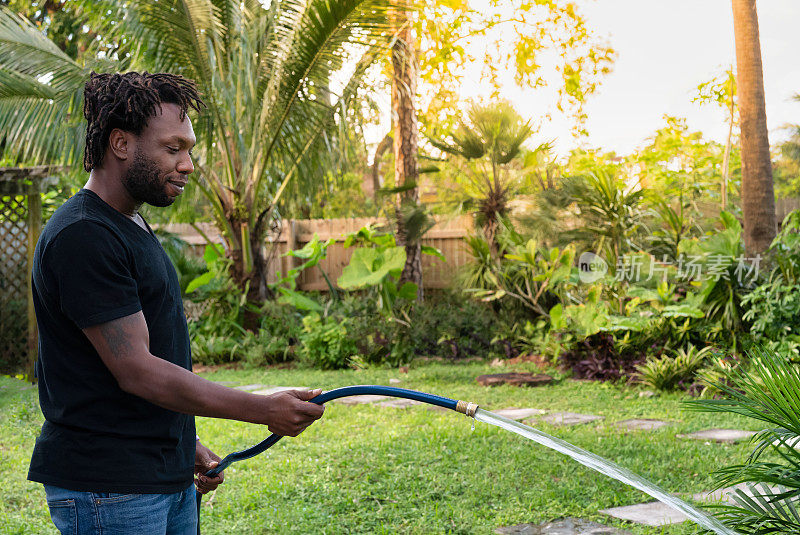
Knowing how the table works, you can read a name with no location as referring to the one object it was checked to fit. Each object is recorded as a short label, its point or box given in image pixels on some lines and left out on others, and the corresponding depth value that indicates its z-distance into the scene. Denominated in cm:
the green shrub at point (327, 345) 921
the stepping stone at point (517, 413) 590
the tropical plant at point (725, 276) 711
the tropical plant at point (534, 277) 885
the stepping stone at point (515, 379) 753
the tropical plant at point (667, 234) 828
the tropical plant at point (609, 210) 830
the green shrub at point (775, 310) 645
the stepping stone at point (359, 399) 702
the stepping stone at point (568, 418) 568
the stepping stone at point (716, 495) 363
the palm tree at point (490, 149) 977
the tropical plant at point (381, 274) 1005
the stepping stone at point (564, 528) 338
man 153
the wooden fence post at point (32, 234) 897
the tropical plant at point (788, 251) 677
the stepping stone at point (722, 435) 504
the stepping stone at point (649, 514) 347
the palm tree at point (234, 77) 905
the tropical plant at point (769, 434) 202
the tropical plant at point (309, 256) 1123
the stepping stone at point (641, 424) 546
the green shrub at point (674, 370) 679
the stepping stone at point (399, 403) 672
